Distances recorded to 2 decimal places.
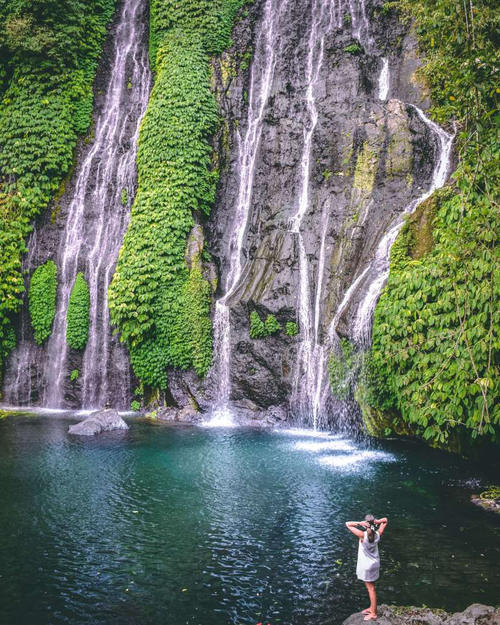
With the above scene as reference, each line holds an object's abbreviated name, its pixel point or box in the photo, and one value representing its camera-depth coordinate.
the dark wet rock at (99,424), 14.41
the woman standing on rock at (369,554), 5.90
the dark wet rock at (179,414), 16.41
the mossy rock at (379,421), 12.67
